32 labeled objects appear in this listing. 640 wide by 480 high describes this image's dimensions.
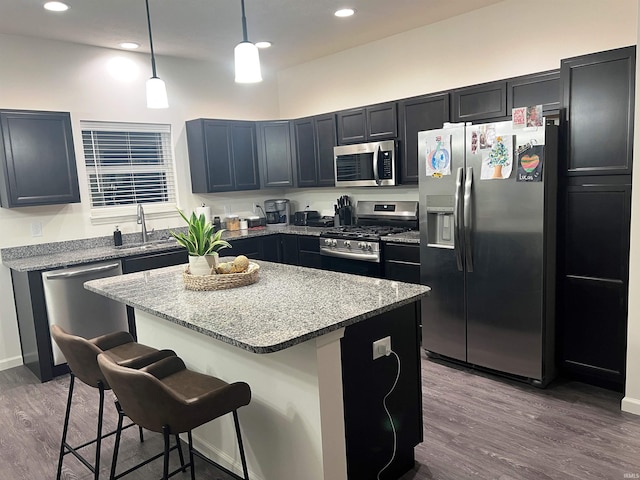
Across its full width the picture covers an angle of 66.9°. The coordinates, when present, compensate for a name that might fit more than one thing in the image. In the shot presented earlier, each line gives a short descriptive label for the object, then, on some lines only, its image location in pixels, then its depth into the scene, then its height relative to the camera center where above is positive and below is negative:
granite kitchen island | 1.90 -0.80
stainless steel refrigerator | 3.06 -0.45
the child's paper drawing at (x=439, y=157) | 3.40 +0.15
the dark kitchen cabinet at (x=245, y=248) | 4.84 -0.60
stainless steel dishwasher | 3.76 -0.84
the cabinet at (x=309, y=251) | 4.89 -0.67
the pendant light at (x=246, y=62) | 2.16 +0.56
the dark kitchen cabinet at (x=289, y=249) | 5.12 -0.66
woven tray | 2.53 -0.47
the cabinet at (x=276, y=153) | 5.41 +0.39
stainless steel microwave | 4.46 +0.18
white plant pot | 2.62 -0.39
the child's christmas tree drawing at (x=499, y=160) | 3.08 +0.10
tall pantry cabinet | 2.85 -0.27
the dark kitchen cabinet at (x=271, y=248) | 5.15 -0.64
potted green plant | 2.61 -0.30
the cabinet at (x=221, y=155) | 5.03 +0.38
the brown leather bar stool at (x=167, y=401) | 1.72 -0.79
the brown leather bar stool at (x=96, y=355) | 2.13 -0.78
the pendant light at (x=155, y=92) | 2.67 +0.56
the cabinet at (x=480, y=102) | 3.64 +0.57
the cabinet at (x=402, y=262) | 3.97 -0.68
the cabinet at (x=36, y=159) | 3.79 +0.33
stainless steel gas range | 4.31 -0.48
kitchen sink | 4.41 -0.47
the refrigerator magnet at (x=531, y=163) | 2.96 +0.06
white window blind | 4.59 +0.30
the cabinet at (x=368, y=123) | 4.42 +0.56
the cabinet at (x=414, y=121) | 4.04 +0.50
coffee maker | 5.80 -0.28
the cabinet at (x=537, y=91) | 3.34 +0.59
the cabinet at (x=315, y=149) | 5.03 +0.39
